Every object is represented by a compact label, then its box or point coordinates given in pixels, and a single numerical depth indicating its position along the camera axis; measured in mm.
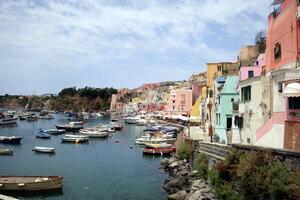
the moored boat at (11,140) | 49828
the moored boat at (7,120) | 84789
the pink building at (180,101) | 77053
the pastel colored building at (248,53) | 35109
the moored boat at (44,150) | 41901
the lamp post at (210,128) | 29850
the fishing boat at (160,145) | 40429
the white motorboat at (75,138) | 51925
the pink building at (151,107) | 105124
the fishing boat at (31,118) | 101364
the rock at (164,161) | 32573
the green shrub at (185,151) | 27963
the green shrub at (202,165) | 21516
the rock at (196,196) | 17807
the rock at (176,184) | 23108
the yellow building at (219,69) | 37695
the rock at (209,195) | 17362
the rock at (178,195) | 20545
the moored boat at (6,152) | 40429
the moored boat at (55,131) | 62372
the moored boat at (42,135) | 57634
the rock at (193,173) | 22914
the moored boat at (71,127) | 68435
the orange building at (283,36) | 16020
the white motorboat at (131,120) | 89007
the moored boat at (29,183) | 23322
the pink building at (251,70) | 25089
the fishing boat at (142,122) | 83810
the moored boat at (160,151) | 39672
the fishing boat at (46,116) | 112534
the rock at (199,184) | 19584
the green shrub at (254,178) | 12496
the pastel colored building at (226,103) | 28351
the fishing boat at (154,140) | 45820
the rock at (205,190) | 18195
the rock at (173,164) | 29450
